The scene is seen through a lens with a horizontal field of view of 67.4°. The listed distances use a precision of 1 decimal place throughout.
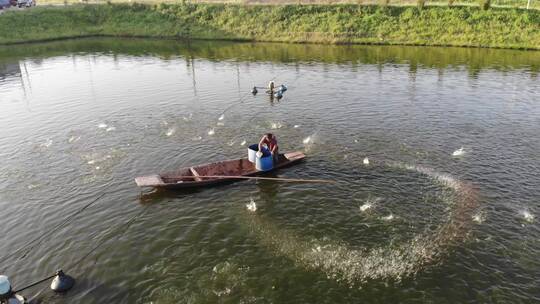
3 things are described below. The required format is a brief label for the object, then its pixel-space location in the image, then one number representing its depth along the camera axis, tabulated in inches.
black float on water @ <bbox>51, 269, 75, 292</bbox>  671.8
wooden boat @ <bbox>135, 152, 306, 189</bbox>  971.9
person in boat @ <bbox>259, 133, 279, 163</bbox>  1066.6
